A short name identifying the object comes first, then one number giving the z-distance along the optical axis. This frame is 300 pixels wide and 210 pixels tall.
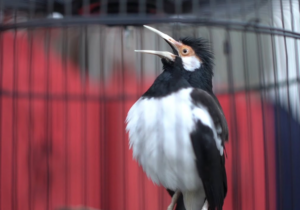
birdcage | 2.35
